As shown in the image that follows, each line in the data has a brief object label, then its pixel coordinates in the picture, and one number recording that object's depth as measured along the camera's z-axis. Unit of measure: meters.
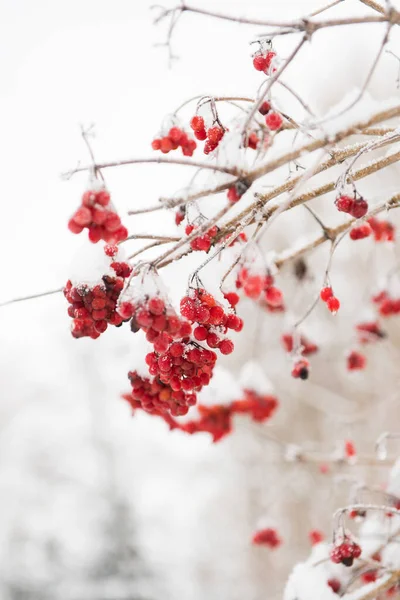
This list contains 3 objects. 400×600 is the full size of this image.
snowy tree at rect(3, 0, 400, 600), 0.76
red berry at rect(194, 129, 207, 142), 0.88
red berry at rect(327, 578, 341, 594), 0.95
